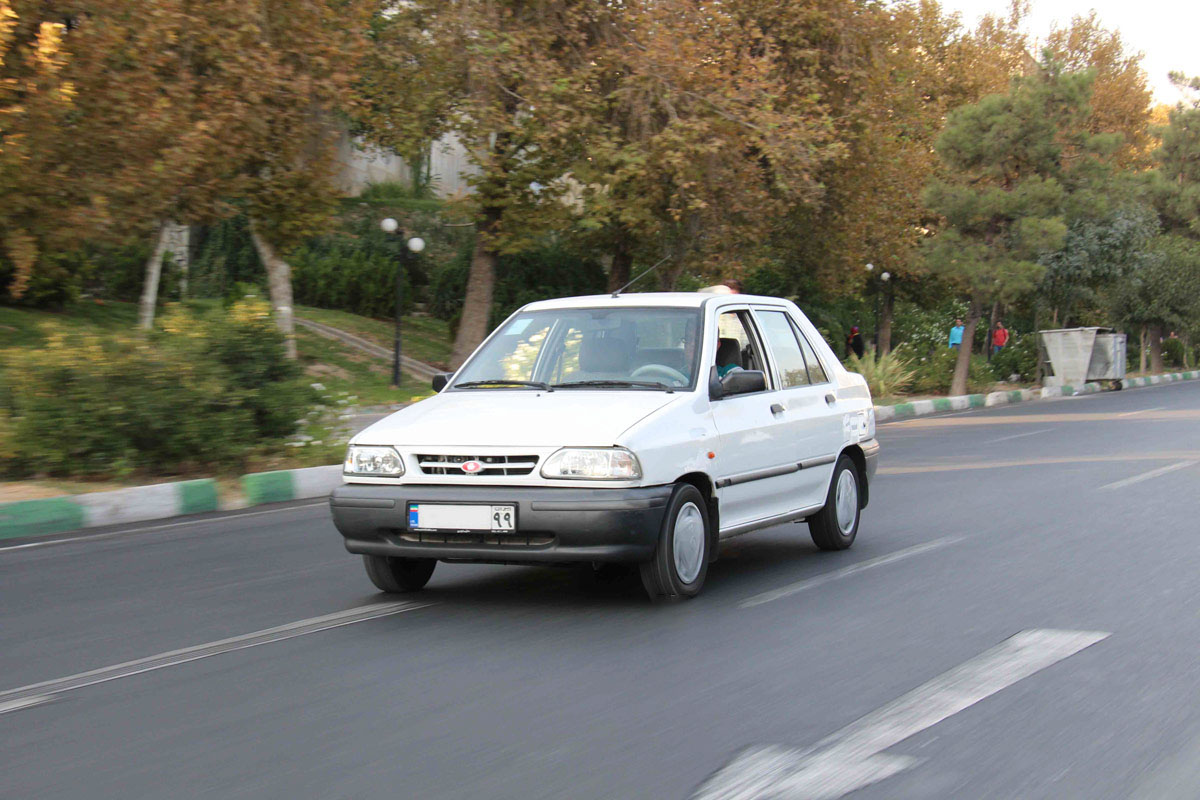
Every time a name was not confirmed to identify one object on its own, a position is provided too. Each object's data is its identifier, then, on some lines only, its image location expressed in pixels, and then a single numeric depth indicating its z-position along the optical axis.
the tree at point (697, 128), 25.20
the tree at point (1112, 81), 63.00
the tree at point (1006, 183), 32.09
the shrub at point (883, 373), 29.25
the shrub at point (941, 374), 33.69
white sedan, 6.10
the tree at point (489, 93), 24.55
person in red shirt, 43.16
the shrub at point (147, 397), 11.06
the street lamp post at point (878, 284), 39.41
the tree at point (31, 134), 14.12
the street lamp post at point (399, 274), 25.78
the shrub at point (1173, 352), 59.41
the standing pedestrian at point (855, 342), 37.72
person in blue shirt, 41.33
